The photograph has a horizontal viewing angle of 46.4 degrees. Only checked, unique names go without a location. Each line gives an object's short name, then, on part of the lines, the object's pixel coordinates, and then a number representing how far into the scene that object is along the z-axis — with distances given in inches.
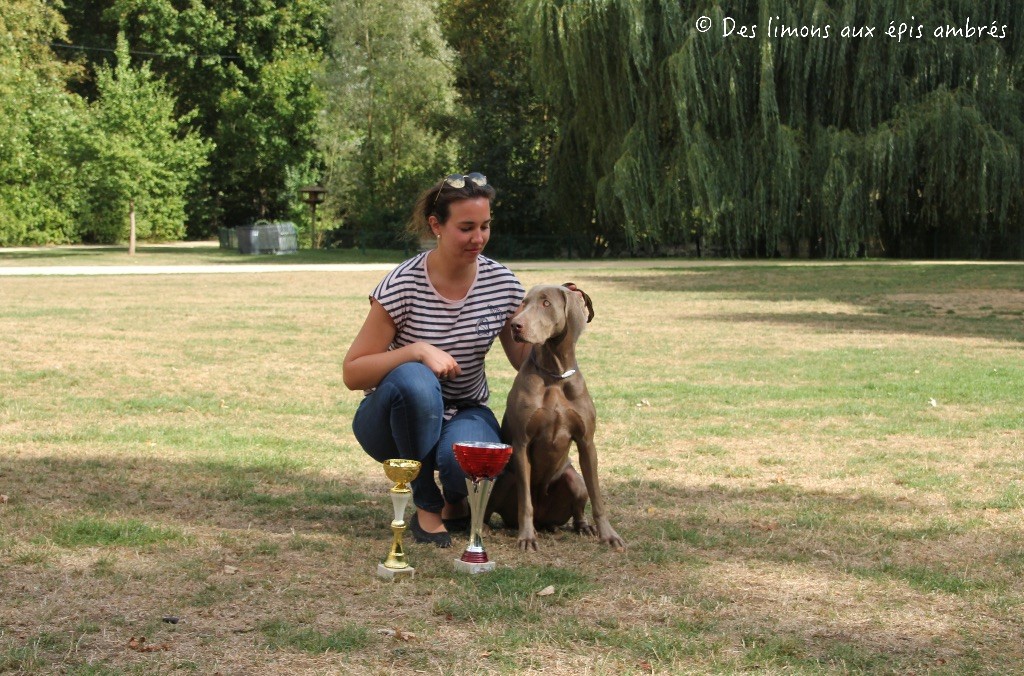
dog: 183.3
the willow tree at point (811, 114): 1109.1
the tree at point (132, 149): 1523.1
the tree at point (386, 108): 1806.1
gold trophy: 169.0
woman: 184.5
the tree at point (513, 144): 1601.9
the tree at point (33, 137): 1656.0
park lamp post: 1822.1
